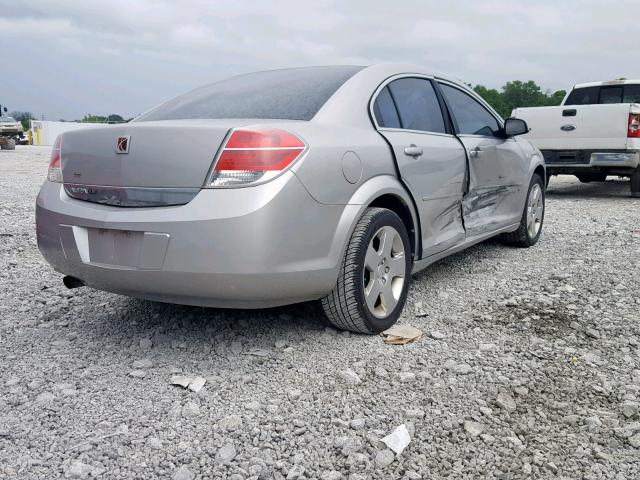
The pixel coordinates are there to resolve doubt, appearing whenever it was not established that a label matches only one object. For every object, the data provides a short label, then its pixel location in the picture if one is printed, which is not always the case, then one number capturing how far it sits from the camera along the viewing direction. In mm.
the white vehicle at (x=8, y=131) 29697
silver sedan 2680
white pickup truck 9172
